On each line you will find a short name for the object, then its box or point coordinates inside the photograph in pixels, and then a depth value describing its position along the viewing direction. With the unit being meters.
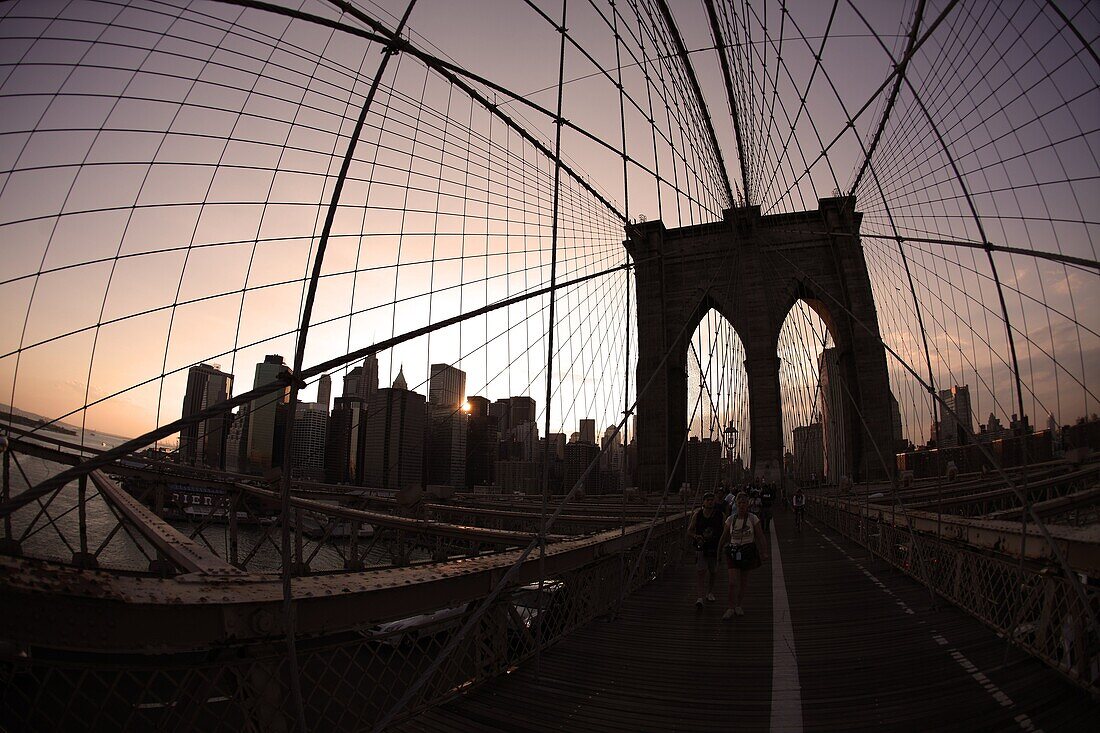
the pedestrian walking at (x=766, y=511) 13.71
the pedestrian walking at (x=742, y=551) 5.53
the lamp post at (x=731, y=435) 19.14
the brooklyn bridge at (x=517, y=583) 1.99
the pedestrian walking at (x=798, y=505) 16.27
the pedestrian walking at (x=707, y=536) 6.07
